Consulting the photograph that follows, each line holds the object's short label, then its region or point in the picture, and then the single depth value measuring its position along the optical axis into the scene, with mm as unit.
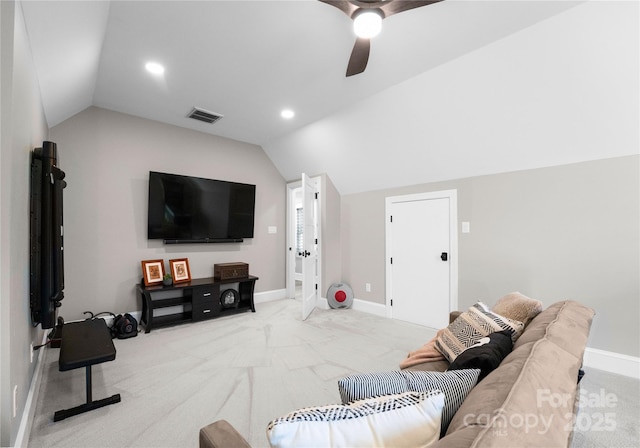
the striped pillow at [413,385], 941
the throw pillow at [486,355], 1192
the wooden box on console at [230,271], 4422
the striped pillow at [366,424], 713
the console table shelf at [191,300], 3787
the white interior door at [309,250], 4351
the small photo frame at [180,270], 4156
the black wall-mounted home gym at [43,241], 2020
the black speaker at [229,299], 4461
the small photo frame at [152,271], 3901
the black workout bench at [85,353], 1912
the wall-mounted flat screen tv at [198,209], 4094
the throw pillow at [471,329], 1619
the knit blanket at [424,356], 1819
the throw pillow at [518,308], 1700
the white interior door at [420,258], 3789
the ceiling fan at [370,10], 1745
